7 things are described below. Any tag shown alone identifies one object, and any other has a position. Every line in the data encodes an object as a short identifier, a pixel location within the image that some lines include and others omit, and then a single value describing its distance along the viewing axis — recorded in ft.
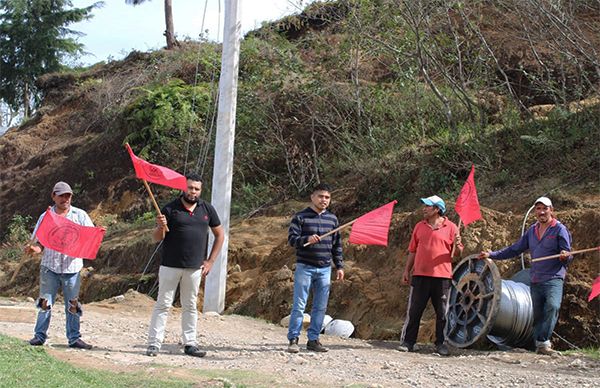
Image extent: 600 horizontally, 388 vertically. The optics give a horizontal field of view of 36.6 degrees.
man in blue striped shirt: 33.50
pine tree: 152.66
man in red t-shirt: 34.73
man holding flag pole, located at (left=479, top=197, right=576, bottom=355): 33.71
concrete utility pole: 47.52
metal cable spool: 34.35
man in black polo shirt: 31.37
